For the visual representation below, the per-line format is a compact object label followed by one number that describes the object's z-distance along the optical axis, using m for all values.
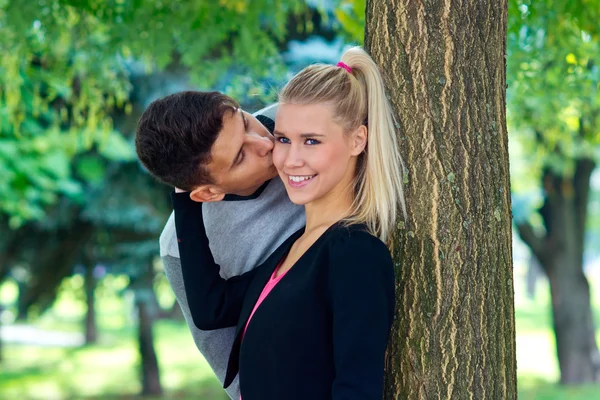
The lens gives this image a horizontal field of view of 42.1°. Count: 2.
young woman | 1.88
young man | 2.36
